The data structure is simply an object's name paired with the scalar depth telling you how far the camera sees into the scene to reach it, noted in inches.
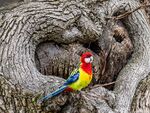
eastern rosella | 246.0
